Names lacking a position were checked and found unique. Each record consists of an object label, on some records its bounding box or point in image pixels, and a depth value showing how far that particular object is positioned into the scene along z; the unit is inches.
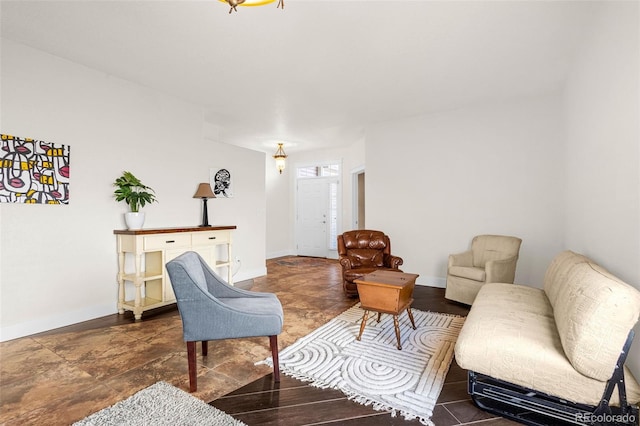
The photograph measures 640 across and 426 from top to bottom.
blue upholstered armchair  72.9
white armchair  138.9
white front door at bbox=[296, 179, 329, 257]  298.0
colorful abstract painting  106.5
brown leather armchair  170.0
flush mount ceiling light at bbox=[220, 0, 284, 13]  60.4
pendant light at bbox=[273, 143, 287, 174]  269.2
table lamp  164.7
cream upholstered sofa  54.9
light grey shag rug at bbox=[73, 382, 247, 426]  63.1
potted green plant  134.5
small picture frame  182.1
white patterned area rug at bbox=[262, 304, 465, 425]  72.7
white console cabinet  127.2
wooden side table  99.5
